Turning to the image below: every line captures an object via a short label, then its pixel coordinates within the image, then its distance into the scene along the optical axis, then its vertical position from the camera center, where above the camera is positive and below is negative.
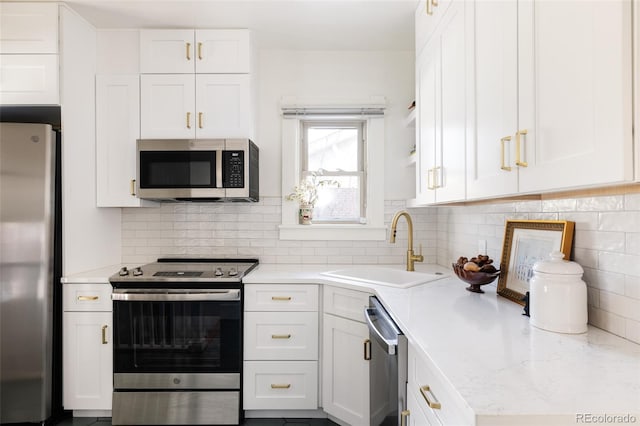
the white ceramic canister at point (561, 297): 1.03 -0.26
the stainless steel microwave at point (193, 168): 2.25 +0.30
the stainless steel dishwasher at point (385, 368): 1.20 -0.61
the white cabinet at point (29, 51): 2.05 +0.99
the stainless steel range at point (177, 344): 1.99 -0.79
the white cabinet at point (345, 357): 1.85 -0.84
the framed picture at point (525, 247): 1.22 -0.14
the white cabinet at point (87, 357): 2.04 -0.88
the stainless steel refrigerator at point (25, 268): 1.90 -0.32
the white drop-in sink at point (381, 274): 2.16 -0.42
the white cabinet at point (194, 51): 2.30 +1.11
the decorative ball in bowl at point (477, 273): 1.52 -0.27
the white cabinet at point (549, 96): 0.70 +0.31
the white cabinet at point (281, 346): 2.04 -0.82
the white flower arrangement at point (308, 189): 2.60 +0.18
